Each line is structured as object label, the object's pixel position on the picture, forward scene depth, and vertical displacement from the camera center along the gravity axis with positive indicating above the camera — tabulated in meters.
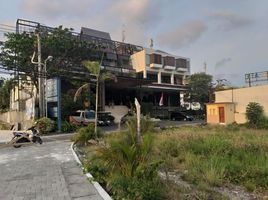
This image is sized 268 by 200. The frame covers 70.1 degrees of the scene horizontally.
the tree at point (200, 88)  32.86 +2.68
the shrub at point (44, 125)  17.30 -1.85
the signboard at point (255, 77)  19.94 +2.81
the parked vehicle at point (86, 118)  20.30 -1.50
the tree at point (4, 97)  31.27 +1.37
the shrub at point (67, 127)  18.55 -2.19
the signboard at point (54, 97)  18.54 +0.73
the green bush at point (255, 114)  19.38 -1.16
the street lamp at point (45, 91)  19.67 +1.44
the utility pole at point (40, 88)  18.76 +1.67
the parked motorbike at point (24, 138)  11.90 -2.09
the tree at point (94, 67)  16.50 +3.23
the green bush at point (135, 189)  3.67 -1.69
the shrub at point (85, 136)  10.55 -1.75
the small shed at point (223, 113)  22.51 -1.16
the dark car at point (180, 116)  28.49 -1.92
